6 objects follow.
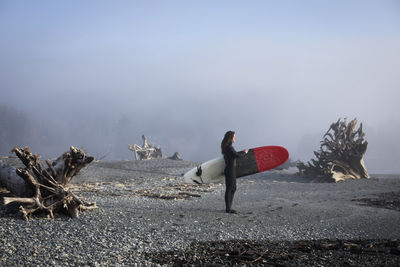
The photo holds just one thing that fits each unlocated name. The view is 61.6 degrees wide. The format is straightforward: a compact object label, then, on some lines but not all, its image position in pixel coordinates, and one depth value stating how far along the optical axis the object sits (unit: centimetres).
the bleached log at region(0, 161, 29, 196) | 895
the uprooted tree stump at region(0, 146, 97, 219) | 808
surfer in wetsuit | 972
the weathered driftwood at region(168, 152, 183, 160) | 3128
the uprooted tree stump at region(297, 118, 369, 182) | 1966
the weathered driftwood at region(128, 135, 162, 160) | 3214
